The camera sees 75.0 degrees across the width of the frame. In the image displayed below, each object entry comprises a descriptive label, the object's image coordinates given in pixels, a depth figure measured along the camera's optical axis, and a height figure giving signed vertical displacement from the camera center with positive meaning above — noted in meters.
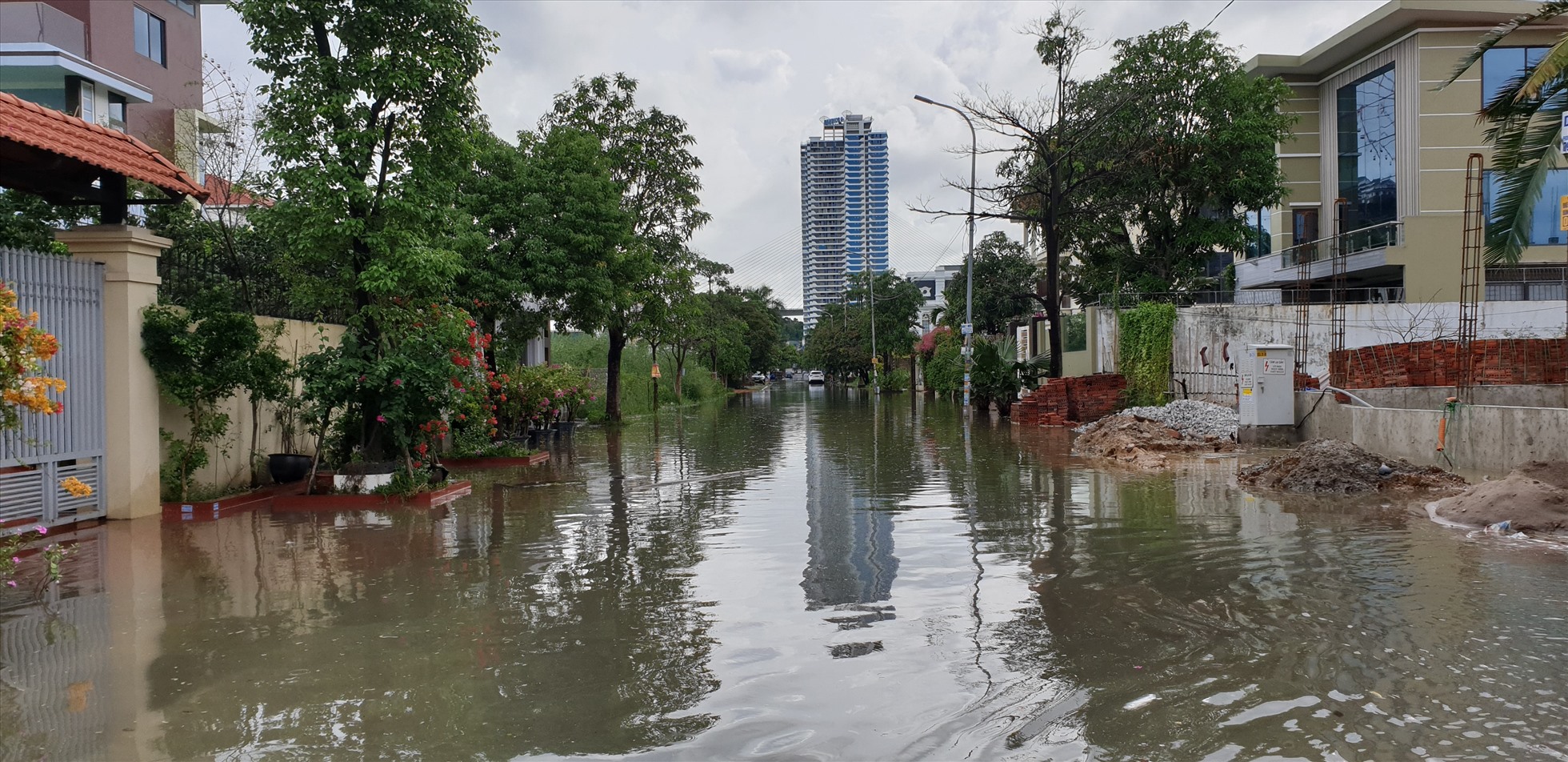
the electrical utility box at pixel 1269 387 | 19.34 -0.39
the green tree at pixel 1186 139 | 33.09 +7.50
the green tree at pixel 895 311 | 73.44 +4.46
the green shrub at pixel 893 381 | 70.06 -0.53
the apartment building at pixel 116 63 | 27.91 +9.73
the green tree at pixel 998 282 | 47.25 +4.18
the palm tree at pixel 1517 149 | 12.68 +2.69
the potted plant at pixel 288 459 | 14.34 -1.06
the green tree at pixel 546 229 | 21.69 +3.32
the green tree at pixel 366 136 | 13.09 +3.28
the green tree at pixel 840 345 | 85.69 +2.63
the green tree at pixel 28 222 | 12.17 +2.09
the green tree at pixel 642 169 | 30.00 +6.38
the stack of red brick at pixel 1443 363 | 19.86 -0.01
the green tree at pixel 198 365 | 12.07 +0.25
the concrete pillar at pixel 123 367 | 11.64 +0.22
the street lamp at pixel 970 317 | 37.41 +2.04
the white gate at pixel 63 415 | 10.36 -0.29
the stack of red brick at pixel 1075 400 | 27.41 -0.83
